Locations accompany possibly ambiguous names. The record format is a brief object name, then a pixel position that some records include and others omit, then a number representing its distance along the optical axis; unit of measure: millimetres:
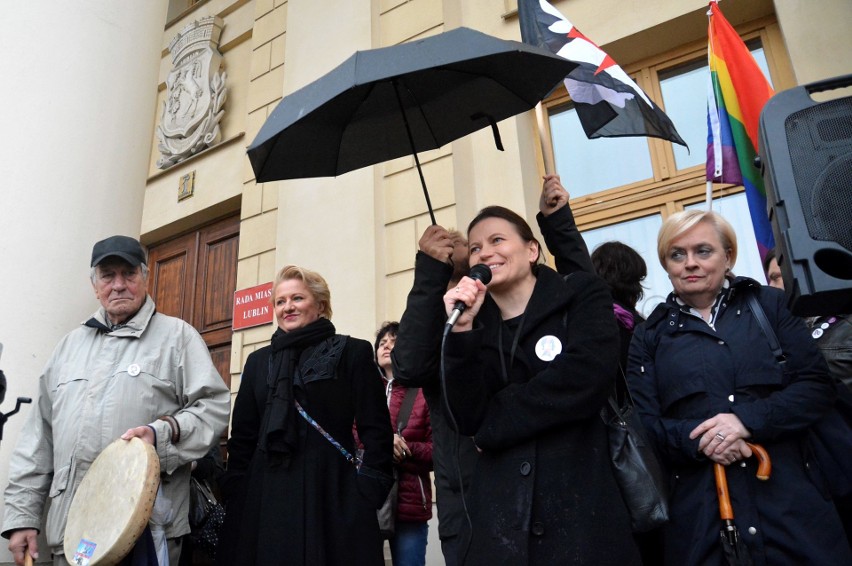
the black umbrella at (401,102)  2184
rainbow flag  3764
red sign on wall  6078
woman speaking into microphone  1778
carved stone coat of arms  7699
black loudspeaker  1329
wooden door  6883
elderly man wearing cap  2725
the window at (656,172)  4621
